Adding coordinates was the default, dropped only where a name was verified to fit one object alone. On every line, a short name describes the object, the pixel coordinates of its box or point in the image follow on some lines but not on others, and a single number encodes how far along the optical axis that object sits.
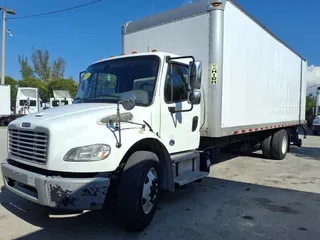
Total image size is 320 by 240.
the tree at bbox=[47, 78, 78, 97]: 39.45
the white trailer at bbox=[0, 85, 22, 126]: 23.41
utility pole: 25.84
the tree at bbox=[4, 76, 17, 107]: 38.50
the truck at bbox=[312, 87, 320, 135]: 23.13
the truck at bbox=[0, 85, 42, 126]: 23.53
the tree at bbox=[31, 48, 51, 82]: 59.06
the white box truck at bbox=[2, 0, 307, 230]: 3.55
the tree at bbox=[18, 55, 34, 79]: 55.54
